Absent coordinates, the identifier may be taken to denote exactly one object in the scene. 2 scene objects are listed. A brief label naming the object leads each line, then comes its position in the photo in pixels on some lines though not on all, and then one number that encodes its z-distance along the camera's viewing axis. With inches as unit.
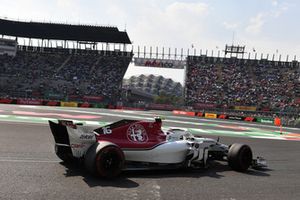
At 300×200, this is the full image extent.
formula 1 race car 281.6
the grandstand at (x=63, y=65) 2144.4
